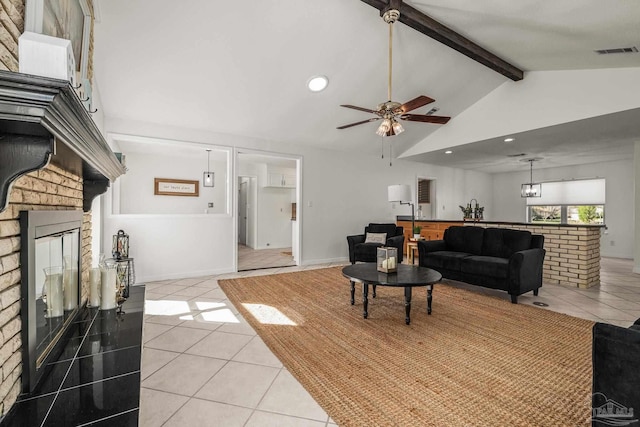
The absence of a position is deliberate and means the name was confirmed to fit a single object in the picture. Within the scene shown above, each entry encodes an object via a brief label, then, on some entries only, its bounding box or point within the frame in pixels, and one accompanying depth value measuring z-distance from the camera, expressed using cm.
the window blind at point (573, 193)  752
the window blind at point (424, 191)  825
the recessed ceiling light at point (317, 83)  405
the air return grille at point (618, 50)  313
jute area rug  158
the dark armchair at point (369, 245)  523
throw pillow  547
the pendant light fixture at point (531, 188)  755
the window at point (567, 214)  754
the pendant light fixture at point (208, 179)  649
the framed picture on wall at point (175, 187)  651
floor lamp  490
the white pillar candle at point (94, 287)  226
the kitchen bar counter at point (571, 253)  416
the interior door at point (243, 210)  868
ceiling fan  296
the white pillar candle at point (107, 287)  221
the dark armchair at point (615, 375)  108
